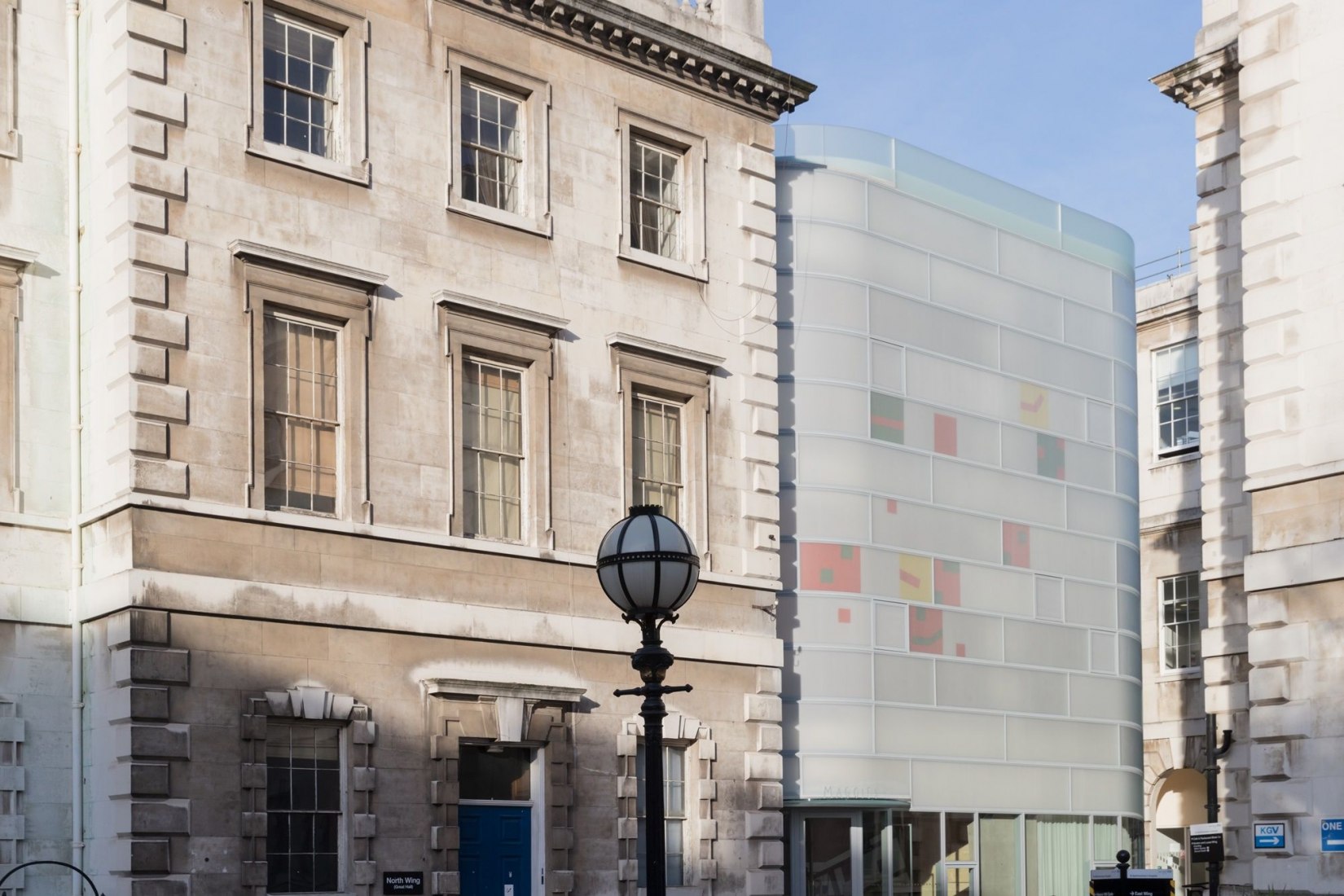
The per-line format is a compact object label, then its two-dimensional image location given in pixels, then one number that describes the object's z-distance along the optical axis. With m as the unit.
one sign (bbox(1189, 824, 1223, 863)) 24.45
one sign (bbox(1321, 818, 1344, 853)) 23.34
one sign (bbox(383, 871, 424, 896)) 23.48
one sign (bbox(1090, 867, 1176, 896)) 20.67
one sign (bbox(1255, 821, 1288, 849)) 24.05
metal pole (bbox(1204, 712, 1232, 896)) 29.12
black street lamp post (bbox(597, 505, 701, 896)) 12.63
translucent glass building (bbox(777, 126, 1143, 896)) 30.16
